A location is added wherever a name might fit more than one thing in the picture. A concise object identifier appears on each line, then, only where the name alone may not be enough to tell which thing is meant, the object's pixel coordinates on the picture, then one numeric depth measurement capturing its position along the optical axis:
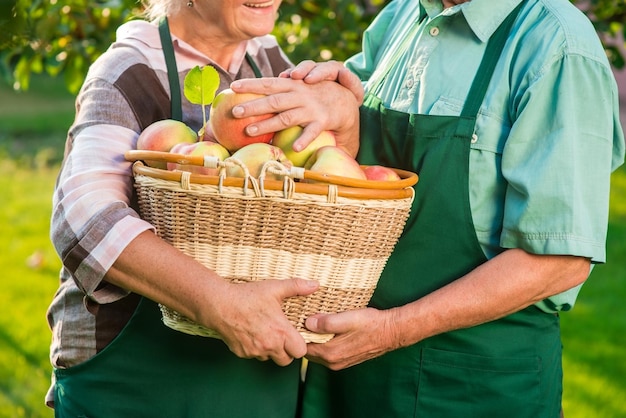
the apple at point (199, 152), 1.89
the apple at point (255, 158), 1.87
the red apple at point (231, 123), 1.99
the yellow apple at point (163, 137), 1.98
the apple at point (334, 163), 1.92
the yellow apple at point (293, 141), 2.02
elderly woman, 1.95
